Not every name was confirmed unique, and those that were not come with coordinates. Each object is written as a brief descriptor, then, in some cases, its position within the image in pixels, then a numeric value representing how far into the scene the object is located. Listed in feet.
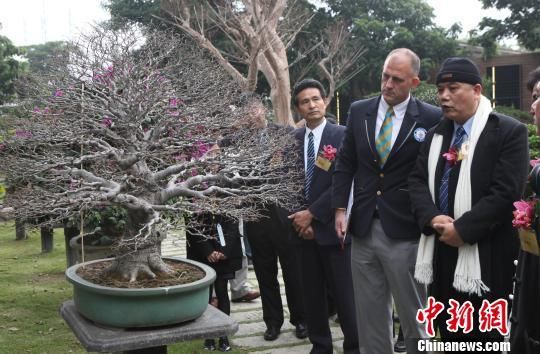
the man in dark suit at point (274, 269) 13.43
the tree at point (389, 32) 66.44
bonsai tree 8.38
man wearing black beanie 7.89
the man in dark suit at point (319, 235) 11.18
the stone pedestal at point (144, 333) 7.66
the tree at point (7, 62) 55.72
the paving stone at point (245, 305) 15.97
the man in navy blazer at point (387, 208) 9.29
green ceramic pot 7.89
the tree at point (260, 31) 39.68
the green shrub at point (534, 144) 17.62
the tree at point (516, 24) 60.39
